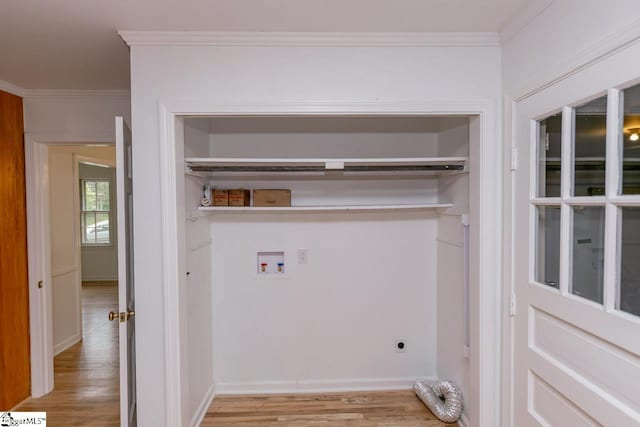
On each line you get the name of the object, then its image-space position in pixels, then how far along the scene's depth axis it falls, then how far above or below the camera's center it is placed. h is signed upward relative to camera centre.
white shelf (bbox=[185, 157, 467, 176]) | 2.36 +0.27
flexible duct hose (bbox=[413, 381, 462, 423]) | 2.53 -1.37
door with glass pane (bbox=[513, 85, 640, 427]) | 1.28 -0.23
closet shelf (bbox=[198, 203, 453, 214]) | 2.65 -0.01
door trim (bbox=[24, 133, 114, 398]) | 3.07 -0.28
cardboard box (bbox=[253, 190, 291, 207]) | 2.72 +0.06
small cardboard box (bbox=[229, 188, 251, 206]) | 2.71 +0.07
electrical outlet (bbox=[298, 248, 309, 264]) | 3.02 -0.38
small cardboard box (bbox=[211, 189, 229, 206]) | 2.72 +0.07
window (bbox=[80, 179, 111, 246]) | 7.88 -0.11
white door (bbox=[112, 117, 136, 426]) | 1.96 -0.34
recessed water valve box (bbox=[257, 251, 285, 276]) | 3.03 -0.45
